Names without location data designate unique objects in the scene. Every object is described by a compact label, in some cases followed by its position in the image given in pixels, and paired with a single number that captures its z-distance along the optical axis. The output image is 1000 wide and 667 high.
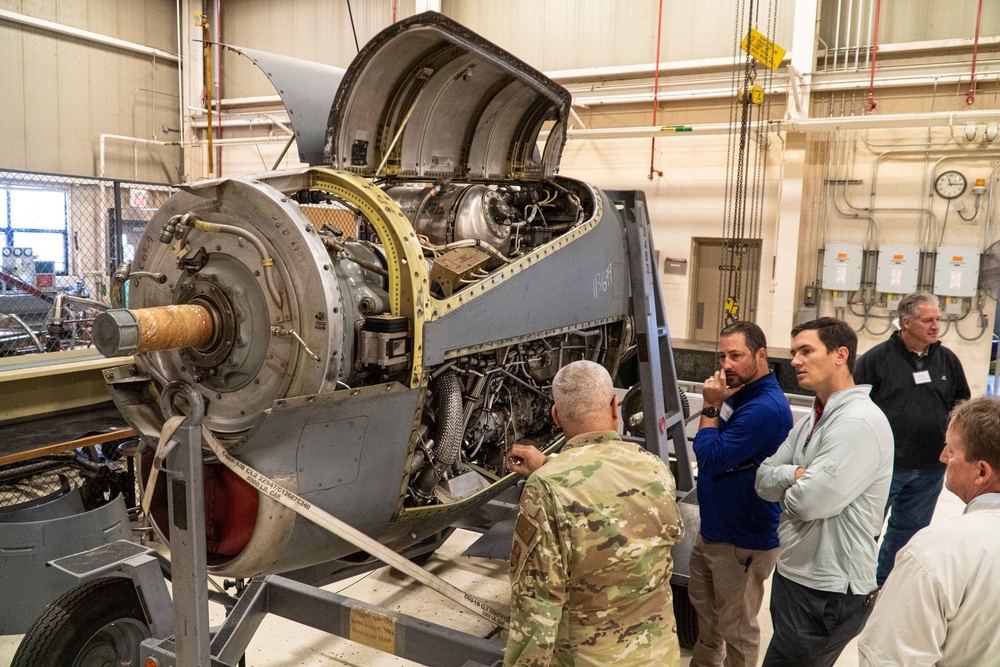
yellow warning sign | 7.34
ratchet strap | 2.59
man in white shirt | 1.54
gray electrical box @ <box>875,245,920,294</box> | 8.58
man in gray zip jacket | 2.60
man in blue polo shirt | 3.14
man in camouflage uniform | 2.03
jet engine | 2.74
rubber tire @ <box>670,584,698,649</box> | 4.04
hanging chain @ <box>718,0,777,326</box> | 9.02
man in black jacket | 4.34
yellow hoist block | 7.82
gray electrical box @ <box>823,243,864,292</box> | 8.88
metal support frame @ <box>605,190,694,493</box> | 4.63
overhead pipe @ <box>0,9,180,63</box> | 11.09
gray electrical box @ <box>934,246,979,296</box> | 8.28
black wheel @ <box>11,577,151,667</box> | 3.07
